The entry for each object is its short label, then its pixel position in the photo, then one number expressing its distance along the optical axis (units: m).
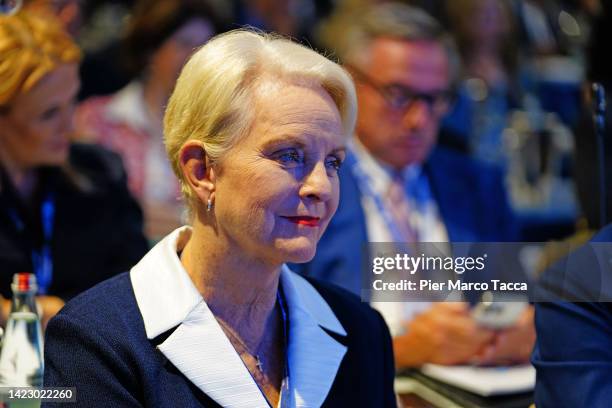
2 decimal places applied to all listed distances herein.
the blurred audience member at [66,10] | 6.33
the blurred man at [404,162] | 5.50
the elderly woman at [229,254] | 2.96
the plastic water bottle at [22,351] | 3.25
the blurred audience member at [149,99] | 7.14
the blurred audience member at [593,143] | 5.04
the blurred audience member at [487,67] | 8.83
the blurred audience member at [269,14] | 9.04
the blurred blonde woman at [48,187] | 4.57
